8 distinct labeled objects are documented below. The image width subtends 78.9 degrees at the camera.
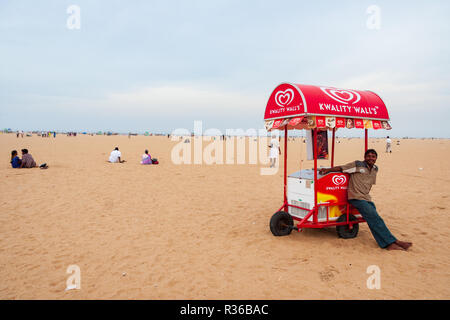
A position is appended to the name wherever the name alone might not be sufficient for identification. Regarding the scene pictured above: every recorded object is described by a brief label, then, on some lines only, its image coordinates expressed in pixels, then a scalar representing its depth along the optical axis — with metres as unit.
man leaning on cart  5.59
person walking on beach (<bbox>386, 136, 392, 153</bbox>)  32.70
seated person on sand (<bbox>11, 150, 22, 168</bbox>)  15.22
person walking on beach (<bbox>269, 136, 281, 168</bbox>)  16.60
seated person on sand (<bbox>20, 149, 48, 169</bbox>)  15.25
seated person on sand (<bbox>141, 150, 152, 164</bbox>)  18.61
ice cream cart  5.62
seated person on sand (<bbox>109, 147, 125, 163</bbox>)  18.92
